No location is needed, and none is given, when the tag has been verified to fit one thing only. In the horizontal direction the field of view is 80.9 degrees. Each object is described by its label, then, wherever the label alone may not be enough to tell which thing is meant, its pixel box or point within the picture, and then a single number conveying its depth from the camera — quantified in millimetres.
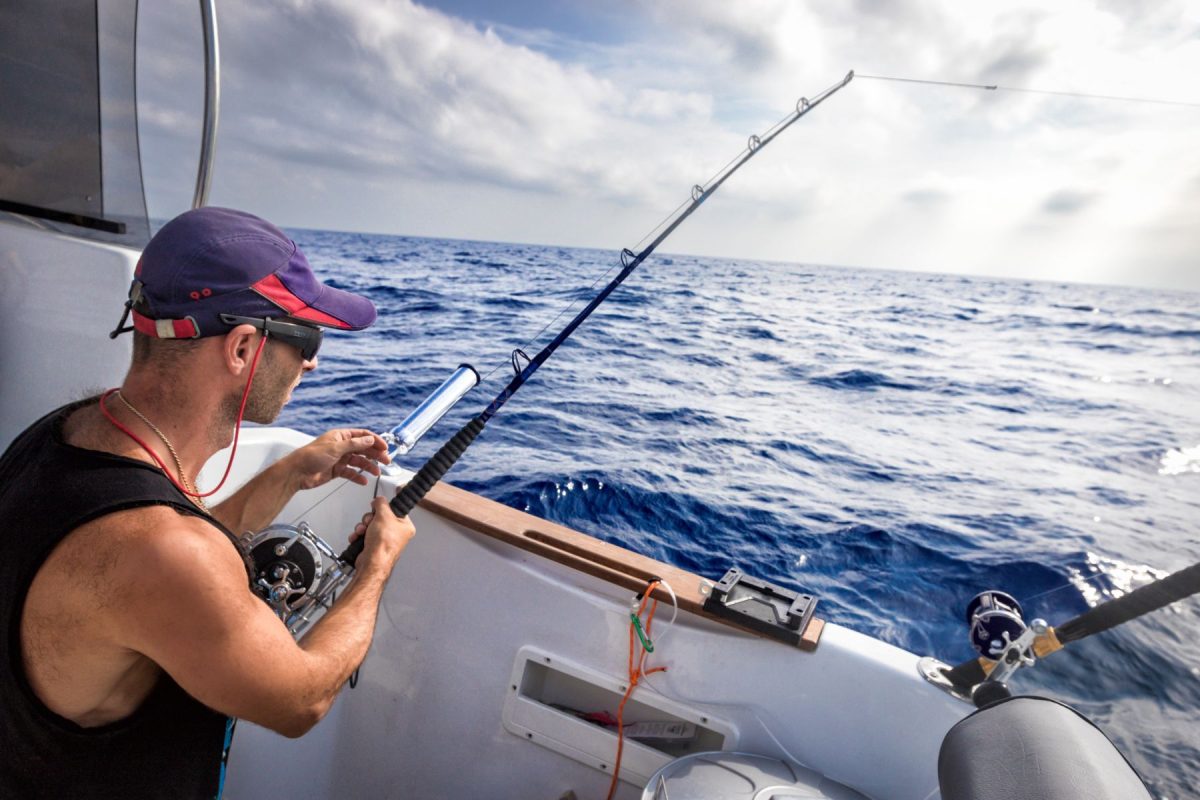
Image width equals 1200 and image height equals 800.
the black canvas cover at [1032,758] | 880
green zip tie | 1482
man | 770
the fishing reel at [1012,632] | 1061
